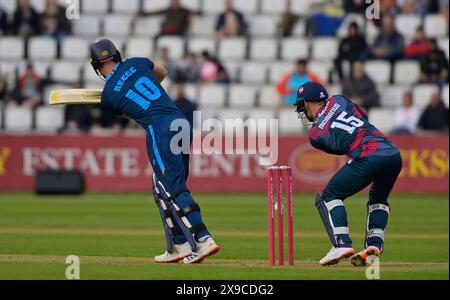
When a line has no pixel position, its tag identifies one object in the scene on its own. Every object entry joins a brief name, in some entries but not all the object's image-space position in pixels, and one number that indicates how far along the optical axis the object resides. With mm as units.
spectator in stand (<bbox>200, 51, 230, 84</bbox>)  26672
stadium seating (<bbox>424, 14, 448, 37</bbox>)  27438
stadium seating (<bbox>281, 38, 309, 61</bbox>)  27445
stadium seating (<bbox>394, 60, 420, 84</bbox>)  26609
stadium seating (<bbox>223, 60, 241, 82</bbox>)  27375
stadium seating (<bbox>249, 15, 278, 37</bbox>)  28406
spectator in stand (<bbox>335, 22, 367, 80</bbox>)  26172
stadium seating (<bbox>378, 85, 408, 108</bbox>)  26234
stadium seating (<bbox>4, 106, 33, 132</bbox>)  26562
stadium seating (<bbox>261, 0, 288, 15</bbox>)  28766
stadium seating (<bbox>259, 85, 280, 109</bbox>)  25922
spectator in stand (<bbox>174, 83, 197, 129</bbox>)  24203
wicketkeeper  11500
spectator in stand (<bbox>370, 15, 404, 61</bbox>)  26578
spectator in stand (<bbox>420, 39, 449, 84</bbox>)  25484
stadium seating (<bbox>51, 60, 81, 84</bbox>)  27219
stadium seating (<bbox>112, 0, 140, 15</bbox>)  29422
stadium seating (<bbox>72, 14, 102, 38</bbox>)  29016
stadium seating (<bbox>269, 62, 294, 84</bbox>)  26766
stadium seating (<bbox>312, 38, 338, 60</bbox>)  27281
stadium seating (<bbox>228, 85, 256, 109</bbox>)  26391
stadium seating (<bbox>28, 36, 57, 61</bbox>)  28250
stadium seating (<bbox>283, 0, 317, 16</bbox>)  28530
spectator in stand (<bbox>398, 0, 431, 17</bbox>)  28078
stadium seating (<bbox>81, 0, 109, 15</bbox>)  29438
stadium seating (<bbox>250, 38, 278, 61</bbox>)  27562
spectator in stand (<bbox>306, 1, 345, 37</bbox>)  27734
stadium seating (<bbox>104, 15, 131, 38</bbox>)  28828
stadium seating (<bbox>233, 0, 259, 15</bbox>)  28828
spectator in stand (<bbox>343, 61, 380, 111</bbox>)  25328
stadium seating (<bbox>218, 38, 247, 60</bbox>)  27686
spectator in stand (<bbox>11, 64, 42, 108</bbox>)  26656
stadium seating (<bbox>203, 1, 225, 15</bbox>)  29094
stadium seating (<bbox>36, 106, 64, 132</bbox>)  26391
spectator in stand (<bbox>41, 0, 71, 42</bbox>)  28500
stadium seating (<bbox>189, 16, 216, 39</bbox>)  28688
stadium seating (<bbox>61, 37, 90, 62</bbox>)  28062
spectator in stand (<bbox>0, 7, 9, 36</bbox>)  28828
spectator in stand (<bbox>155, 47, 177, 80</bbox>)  26125
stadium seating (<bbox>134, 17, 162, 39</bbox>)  28812
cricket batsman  11594
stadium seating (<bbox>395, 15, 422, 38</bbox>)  27723
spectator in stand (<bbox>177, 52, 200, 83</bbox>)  26578
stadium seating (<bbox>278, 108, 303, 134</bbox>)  25438
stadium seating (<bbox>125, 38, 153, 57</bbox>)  27562
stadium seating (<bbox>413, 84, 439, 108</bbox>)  25734
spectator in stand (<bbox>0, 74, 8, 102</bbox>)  26953
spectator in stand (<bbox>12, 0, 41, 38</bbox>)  28734
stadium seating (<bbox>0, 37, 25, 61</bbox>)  28328
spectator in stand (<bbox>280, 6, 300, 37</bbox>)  27891
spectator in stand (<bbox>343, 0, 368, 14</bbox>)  27219
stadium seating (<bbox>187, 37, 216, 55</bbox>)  27812
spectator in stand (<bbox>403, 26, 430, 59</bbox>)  26391
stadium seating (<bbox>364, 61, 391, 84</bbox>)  26688
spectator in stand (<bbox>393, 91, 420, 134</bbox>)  24750
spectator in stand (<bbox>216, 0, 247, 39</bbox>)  28062
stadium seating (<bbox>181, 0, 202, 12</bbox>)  29047
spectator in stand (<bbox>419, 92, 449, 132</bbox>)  24438
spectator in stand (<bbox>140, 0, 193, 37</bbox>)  28125
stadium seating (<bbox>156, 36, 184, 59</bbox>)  27844
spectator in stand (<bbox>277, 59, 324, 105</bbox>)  25123
